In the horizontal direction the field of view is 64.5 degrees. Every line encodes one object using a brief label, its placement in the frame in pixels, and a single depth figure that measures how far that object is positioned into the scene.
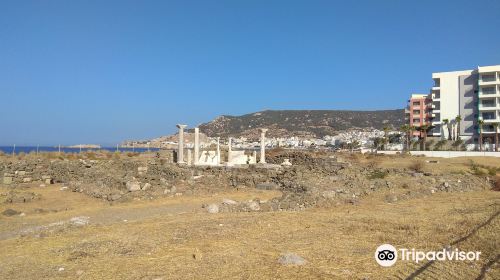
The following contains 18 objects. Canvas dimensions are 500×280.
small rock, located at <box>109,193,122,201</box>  19.77
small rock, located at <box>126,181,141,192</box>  21.89
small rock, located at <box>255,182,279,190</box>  24.44
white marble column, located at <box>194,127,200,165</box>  37.08
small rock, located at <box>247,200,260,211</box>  15.48
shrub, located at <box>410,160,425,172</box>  31.99
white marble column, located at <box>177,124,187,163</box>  37.18
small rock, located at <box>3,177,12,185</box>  27.01
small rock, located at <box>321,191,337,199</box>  17.17
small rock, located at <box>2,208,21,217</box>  16.24
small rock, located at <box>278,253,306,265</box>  7.93
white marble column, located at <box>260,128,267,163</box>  36.25
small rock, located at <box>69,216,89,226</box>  12.31
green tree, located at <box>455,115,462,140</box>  65.59
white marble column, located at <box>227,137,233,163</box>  37.66
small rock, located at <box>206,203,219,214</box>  14.86
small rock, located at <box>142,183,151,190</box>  22.34
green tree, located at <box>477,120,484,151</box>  60.82
